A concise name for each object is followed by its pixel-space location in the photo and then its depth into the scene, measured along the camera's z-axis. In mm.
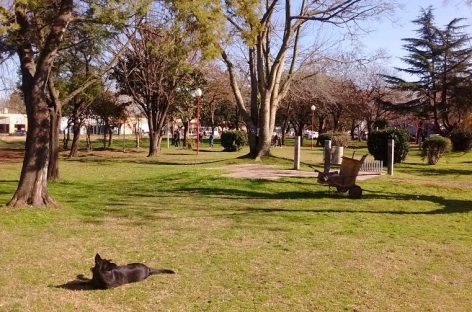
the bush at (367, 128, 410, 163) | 20875
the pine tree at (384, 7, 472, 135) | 41750
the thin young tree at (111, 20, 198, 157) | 26906
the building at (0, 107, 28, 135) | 93562
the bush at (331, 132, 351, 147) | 32191
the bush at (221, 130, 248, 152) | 33844
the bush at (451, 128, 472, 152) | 31875
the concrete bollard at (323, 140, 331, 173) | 14141
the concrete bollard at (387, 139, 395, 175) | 15836
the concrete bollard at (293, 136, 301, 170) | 17344
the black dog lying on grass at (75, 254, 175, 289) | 4996
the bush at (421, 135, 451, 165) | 22672
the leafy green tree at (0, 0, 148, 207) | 9203
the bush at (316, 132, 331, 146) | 36119
